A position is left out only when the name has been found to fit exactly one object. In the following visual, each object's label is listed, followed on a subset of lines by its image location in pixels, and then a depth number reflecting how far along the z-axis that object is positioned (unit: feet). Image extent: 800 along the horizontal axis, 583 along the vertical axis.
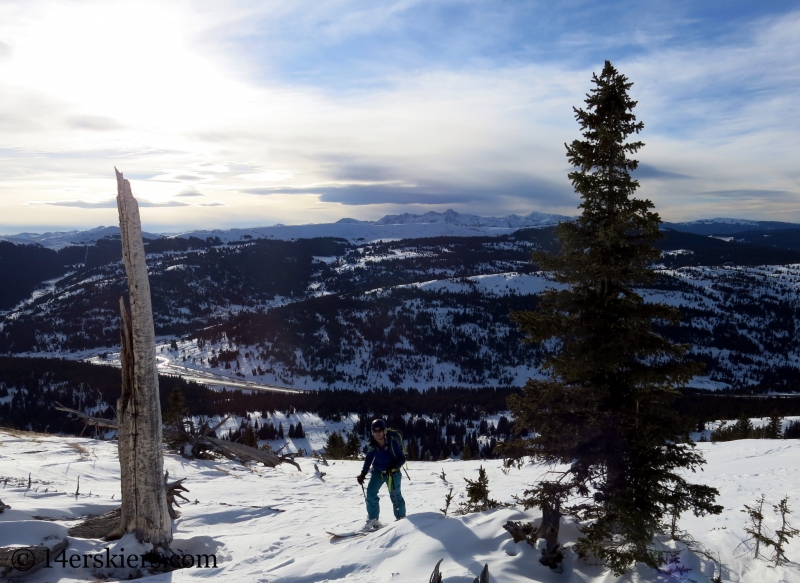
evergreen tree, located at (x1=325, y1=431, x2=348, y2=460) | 87.68
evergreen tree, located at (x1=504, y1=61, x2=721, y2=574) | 18.34
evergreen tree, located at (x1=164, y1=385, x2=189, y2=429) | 85.19
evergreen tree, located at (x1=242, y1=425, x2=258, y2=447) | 88.30
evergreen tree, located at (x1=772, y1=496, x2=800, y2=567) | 17.92
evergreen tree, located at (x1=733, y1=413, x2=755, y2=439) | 96.58
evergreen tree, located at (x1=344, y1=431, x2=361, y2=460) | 93.97
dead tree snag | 21.34
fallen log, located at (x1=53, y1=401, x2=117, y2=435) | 30.87
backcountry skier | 25.32
